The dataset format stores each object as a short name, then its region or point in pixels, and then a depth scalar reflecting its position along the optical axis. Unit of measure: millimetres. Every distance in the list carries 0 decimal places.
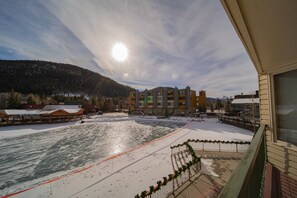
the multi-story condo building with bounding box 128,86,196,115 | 39906
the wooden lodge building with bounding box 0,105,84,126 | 23669
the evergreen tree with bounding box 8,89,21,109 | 41781
